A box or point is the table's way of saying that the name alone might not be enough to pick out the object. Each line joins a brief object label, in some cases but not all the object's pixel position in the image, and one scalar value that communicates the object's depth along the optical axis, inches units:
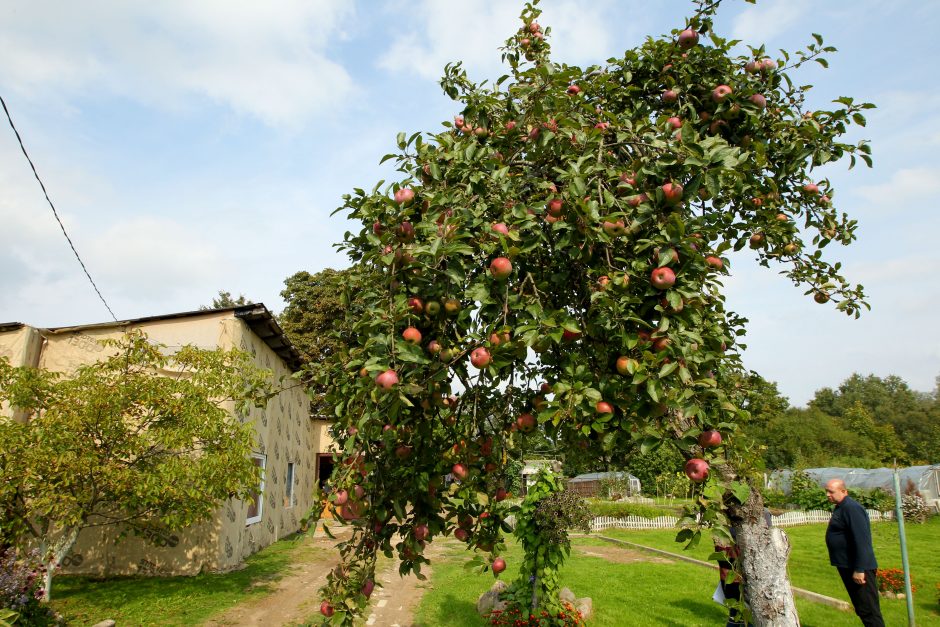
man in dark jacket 196.1
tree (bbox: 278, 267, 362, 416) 832.9
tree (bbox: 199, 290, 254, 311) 1167.2
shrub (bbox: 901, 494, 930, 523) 730.2
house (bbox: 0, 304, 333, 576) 331.3
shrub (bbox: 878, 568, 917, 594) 312.0
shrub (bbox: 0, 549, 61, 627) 213.6
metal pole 232.7
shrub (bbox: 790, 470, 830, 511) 874.1
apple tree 74.0
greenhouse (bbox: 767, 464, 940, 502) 862.5
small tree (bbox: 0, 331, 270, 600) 229.6
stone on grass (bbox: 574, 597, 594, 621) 282.1
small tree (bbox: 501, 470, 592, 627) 249.3
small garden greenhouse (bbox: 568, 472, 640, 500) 1208.2
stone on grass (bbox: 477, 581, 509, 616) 283.9
